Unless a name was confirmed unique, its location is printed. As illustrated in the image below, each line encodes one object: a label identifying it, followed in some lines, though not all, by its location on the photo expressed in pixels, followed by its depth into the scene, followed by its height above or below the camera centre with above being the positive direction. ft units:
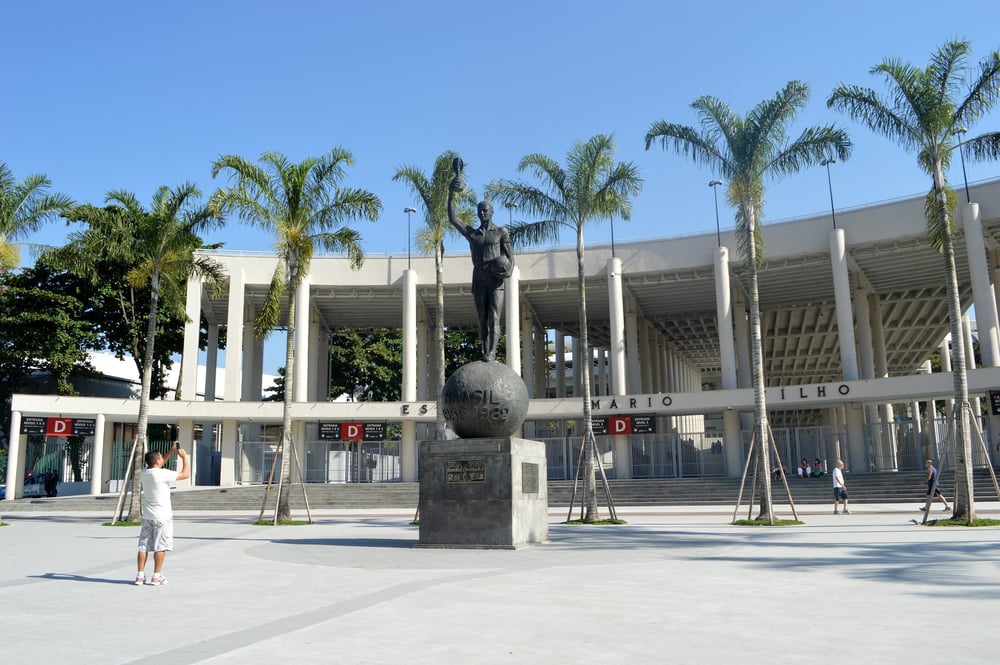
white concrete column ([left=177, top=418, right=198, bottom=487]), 125.70 +4.93
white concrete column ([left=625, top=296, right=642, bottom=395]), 142.20 +19.10
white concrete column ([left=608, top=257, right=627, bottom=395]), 126.11 +20.41
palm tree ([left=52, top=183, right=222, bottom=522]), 80.79 +22.60
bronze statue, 47.88 +11.38
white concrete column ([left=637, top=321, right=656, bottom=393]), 156.15 +18.74
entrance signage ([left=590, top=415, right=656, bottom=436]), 122.62 +4.88
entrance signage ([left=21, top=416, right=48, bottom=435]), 114.21 +6.03
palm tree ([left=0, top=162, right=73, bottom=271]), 78.23 +25.27
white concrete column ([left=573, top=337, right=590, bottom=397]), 176.46 +20.71
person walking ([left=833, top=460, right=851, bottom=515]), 79.00 -3.36
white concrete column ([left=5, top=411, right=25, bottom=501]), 112.37 +1.05
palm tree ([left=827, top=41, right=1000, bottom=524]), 61.21 +25.54
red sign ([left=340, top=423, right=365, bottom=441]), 131.13 +4.98
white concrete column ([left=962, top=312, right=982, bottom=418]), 143.02 +19.21
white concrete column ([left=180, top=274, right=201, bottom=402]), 128.77 +19.56
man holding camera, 30.48 -1.90
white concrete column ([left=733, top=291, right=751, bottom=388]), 139.64 +20.97
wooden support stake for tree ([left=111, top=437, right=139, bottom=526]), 75.70 -3.38
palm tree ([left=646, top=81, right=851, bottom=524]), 70.08 +26.51
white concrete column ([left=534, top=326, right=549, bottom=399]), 156.16 +18.78
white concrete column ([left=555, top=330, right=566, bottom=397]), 159.02 +18.76
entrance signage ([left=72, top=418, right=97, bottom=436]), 118.62 +5.98
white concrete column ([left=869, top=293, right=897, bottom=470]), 138.41 +19.56
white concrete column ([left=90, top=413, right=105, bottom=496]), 119.14 +1.46
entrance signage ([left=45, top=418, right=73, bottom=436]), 115.92 +5.81
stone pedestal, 42.83 -1.79
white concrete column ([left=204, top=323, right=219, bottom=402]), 142.61 +18.62
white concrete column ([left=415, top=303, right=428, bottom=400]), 148.46 +20.09
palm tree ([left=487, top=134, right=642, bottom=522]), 77.10 +25.55
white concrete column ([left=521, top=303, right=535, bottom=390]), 144.77 +19.78
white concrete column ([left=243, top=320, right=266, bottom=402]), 142.82 +17.36
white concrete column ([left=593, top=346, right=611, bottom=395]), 192.90 +20.97
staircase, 97.40 -4.56
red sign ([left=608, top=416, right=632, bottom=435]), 123.24 +4.89
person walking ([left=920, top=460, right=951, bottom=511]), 61.39 -2.14
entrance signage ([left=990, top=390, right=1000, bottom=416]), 99.15 +5.88
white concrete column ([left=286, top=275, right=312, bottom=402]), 132.57 +19.77
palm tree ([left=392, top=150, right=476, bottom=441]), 77.97 +24.60
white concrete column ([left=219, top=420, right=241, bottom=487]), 127.03 +1.65
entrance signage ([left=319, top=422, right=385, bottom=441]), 131.23 +4.93
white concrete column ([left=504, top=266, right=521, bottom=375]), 127.71 +22.19
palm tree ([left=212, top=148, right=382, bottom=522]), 76.84 +24.29
